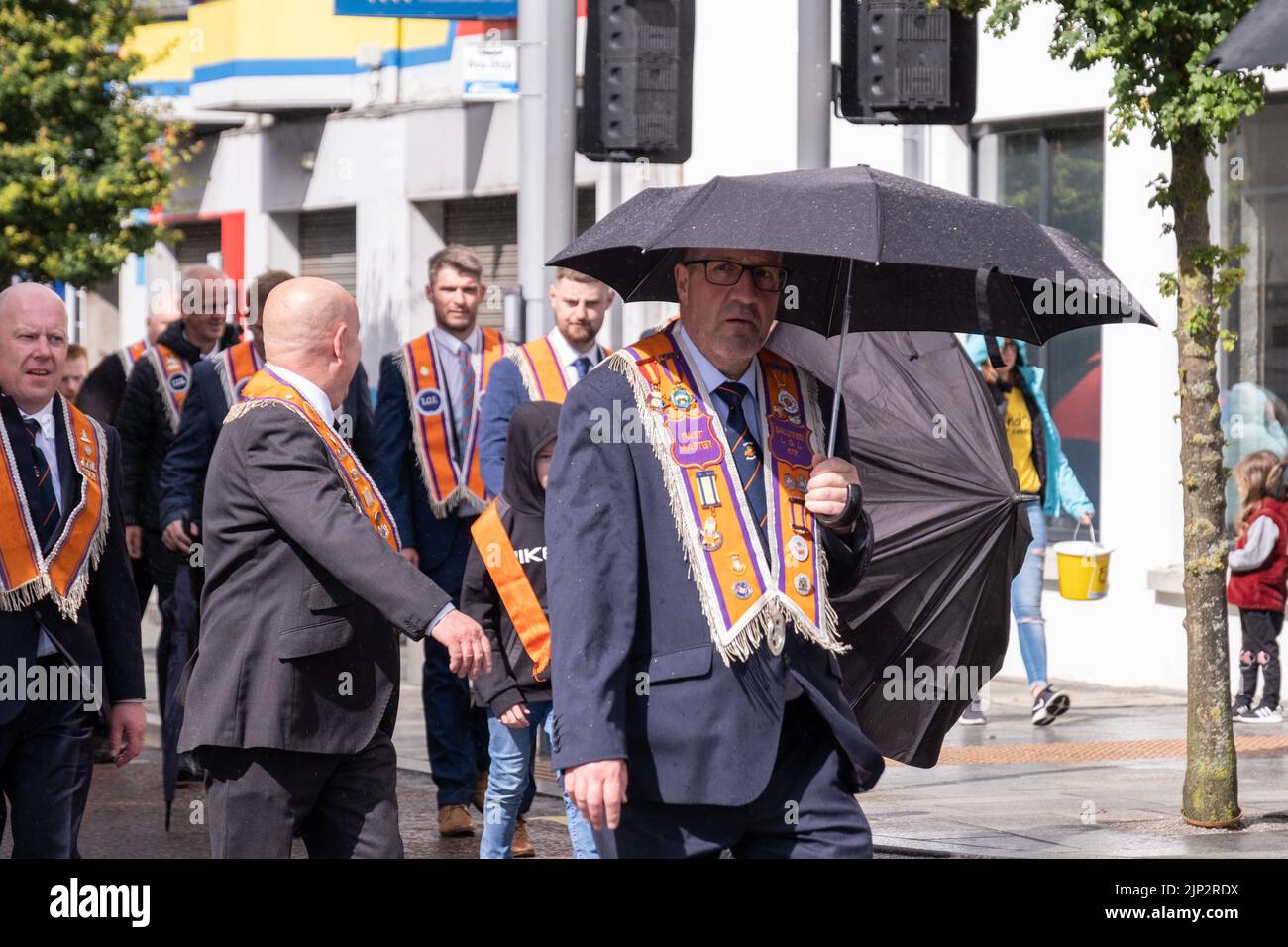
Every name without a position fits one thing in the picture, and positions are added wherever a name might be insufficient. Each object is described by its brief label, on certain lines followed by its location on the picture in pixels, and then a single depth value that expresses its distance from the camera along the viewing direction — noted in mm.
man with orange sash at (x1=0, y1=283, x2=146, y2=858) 6066
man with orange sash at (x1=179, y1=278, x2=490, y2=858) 5277
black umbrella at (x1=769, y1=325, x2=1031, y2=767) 7184
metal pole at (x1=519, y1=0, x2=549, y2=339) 11383
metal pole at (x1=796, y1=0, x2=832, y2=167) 9422
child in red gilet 11648
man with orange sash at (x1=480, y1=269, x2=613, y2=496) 8734
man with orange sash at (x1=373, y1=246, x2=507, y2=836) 9430
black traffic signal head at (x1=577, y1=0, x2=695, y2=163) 9773
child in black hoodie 7168
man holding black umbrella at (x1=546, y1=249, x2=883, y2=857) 4672
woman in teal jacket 11516
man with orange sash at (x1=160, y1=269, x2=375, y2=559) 9297
